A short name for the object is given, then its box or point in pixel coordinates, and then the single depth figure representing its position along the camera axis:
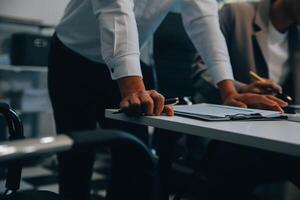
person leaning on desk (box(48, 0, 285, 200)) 1.93
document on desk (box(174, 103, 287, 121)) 1.51
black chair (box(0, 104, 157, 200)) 1.09
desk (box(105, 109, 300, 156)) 1.25
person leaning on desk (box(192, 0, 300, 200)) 2.10
